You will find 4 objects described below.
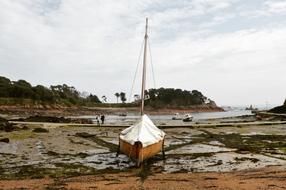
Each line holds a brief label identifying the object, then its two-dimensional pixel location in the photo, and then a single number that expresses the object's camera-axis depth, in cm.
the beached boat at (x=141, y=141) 2108
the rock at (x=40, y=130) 4001
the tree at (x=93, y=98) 19088
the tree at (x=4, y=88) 11006
